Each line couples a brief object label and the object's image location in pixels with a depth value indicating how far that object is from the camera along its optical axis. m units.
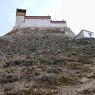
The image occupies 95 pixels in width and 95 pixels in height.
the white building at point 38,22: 77.12
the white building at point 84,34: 64.28
